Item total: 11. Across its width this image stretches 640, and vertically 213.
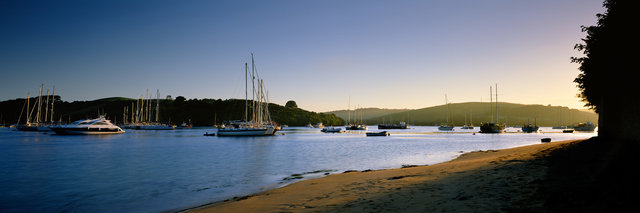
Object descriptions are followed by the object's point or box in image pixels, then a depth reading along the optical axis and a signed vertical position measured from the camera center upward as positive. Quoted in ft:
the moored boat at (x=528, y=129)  361.10 -6.79
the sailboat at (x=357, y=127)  442.75 -7.09
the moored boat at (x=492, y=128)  317.01 -5.25
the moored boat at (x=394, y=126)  579.81 -7.15
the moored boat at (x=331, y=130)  377.95 -9.55
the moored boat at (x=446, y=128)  426.18 -7.51
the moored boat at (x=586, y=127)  390.83 -4.75
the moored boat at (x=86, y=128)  263.08 -6.22
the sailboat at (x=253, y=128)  228.84 -4.75
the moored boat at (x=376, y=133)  265.24 -9.53
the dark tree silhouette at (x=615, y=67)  54.24 +10.73
